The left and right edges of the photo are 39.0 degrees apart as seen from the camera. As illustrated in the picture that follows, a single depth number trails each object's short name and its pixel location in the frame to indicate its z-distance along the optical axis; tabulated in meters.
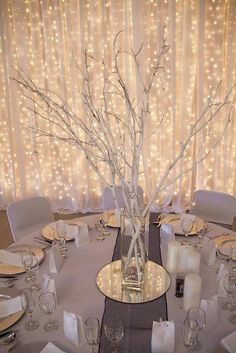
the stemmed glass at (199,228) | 1.76
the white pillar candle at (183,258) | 1.45
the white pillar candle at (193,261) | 1.43
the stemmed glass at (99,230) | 1.85
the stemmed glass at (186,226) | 1.79
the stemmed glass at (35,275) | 1.42
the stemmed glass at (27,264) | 1.47
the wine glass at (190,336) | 1.11
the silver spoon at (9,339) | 1.13
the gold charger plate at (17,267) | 1.53
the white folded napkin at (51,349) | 1.09
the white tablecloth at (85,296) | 1.13
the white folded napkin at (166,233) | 1.79
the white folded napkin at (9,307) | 1.26
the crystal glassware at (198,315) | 1.18
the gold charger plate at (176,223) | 1.87
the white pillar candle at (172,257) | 1.46
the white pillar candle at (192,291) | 1.26
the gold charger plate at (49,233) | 1.81
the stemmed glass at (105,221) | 1.91
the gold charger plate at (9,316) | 1.21
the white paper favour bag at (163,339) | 1.08
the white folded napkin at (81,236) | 1.77
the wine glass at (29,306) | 1.21
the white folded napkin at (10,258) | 1.59
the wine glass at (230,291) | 1.31
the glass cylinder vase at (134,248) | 1.31
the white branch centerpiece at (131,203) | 1.24
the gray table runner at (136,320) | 1.12
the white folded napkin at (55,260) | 1.54
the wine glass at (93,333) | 1.10
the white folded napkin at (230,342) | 1.05
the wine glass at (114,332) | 1.10
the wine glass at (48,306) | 1.21
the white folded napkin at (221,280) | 1.36
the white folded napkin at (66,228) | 1.83
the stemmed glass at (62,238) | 1.72
